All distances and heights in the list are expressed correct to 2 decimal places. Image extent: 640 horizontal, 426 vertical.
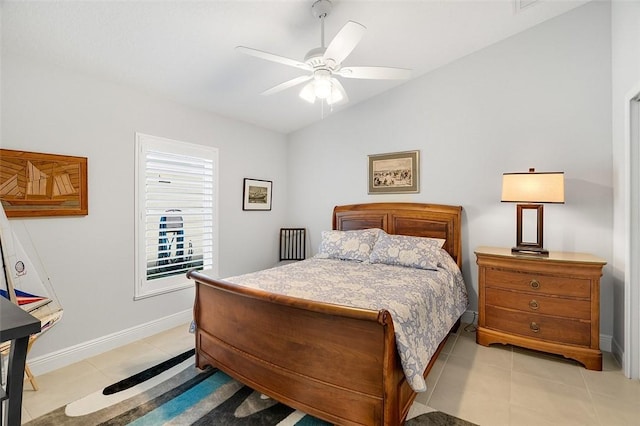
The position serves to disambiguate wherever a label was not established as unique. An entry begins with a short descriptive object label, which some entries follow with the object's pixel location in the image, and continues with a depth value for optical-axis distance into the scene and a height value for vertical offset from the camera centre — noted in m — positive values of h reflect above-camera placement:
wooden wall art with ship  2.27 +0.23
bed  1.62 -0.85
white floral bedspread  1.83 -0.57
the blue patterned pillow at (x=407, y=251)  3.08 -0.39
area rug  1.89 -1.27
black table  0.94 -0.46
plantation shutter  3.09 +0.01
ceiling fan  1.89 +1.04
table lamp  2.68 +0.19
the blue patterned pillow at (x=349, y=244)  3.51 -0.36
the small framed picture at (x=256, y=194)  4.20 +0.27
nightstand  2.50 -0.77
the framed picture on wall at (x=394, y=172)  3.82 +0.53
